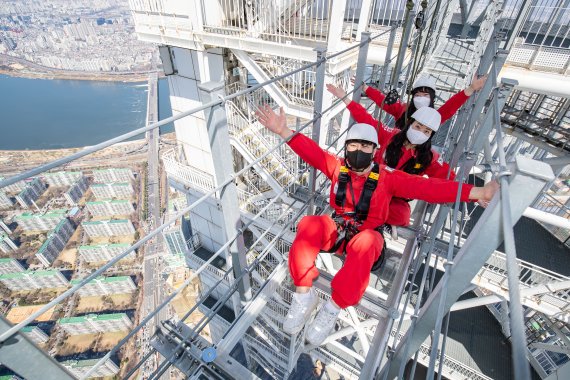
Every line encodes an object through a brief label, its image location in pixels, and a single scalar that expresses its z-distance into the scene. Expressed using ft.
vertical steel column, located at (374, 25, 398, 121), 11.28
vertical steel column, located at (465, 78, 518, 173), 7.91
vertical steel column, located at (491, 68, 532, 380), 2.72
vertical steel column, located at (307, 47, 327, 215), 7.48
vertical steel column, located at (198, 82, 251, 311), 4.99
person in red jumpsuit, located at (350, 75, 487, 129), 10.18
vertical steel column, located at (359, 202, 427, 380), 6.27
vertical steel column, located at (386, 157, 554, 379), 3.47
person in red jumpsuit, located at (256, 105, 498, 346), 6.72
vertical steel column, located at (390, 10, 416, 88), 10.48
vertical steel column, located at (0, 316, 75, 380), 3.20
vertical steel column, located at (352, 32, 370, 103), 9.88
